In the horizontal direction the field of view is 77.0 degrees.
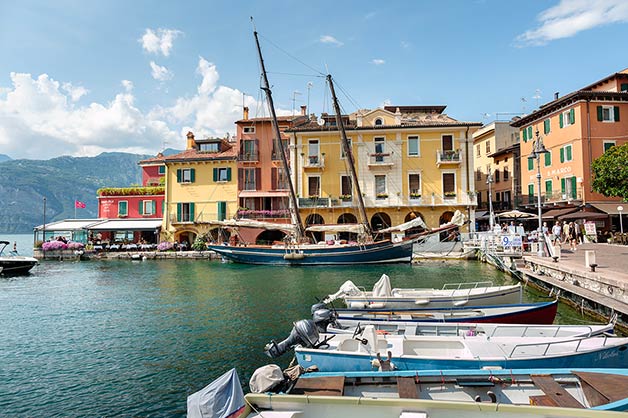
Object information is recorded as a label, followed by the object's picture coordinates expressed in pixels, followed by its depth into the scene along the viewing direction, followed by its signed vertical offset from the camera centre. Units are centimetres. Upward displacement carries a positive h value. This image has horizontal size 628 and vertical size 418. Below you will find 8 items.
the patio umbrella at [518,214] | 3338 +40
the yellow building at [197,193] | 4416 +341
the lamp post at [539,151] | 1900 +327
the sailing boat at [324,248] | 3114 -212
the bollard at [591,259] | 1516 -161
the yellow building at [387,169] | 3897 +523
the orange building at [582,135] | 3309 +712
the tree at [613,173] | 2708 +314
